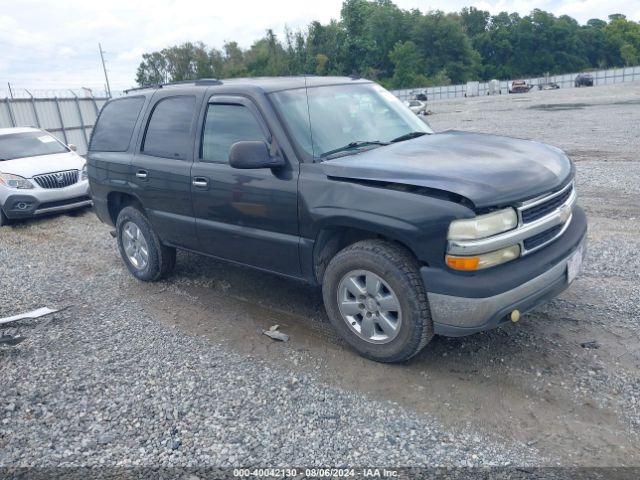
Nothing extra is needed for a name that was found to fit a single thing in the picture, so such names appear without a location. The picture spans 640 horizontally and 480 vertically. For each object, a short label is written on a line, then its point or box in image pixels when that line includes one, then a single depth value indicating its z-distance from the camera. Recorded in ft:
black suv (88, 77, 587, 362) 10.64
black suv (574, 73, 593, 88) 181.98
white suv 29.86
